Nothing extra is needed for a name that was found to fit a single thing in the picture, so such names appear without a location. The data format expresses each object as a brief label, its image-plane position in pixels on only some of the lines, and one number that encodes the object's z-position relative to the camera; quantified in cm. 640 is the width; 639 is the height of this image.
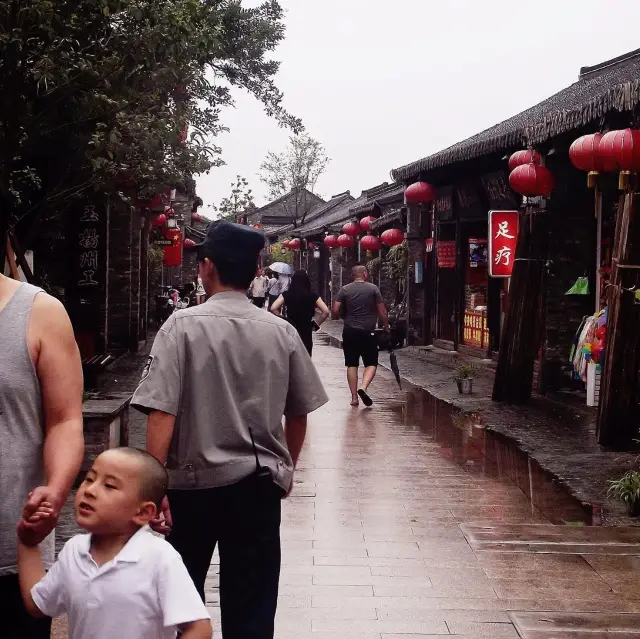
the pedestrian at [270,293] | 2793
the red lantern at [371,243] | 2811
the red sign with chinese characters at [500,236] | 1480
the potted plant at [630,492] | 736
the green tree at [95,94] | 829
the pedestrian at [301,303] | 1368
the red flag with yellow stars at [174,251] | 3040
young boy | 270
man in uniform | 367
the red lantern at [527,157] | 1276
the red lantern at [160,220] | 2730
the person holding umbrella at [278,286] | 2775
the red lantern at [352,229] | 2981
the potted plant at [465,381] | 1480
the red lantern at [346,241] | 3175
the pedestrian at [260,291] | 3241
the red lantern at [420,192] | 1980
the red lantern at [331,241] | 3403
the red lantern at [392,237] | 2430
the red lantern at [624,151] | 953
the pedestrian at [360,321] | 1327
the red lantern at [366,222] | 2811
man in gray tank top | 290
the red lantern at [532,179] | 1245
